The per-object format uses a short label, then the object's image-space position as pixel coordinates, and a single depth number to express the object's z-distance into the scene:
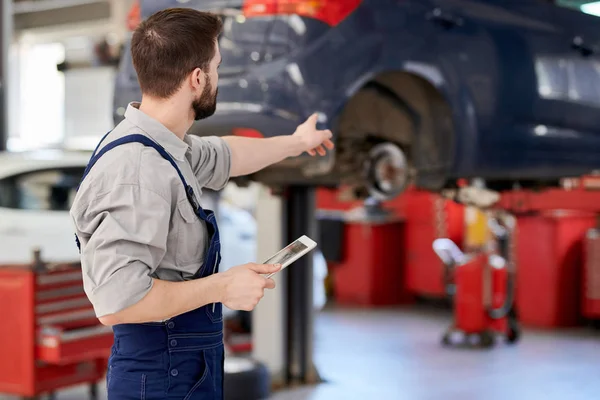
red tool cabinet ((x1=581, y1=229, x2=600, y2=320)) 11.13
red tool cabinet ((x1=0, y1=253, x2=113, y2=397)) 6.45
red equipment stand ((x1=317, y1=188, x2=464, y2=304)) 13.03
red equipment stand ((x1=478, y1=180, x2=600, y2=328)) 11.49
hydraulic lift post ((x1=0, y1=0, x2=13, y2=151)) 12.47
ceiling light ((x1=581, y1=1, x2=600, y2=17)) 7.44
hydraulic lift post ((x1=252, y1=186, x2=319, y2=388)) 7.97
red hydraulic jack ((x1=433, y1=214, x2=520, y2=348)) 10.17
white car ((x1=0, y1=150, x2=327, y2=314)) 8.88
